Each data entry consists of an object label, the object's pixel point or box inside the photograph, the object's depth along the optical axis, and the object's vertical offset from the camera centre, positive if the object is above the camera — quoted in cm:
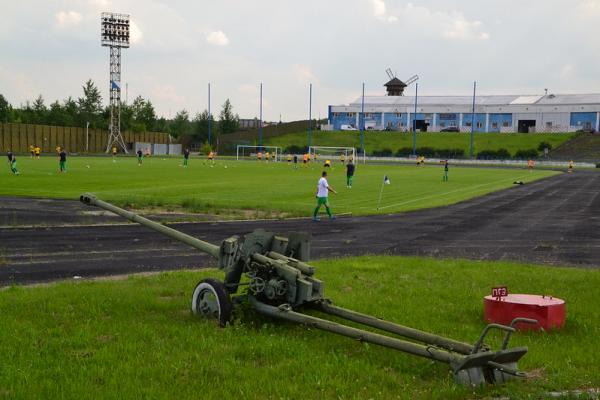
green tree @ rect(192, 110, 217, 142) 14175 +137
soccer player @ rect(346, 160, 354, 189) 4161 -194
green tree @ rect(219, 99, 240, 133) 14675 +319
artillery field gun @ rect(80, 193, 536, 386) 664 -194
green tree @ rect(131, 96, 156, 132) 14238 +418
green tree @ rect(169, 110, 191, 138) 15760 +208
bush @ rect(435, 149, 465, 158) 11629 -176
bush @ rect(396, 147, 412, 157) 11919 -187
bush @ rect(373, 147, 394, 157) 11850 -214
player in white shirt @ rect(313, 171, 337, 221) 2552 -202
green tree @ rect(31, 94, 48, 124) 12625 +324
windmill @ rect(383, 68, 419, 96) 17600 +1332
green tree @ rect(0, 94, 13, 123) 11662 +279
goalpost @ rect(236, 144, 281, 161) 10911 -268
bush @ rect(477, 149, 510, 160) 11269 -176
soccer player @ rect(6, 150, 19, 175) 4778 -226
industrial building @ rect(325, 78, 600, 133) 13375 +595
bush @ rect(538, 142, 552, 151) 11715 -14
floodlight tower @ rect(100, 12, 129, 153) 10794 +1313
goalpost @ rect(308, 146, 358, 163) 10869 -239
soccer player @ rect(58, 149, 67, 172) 4954 -213
